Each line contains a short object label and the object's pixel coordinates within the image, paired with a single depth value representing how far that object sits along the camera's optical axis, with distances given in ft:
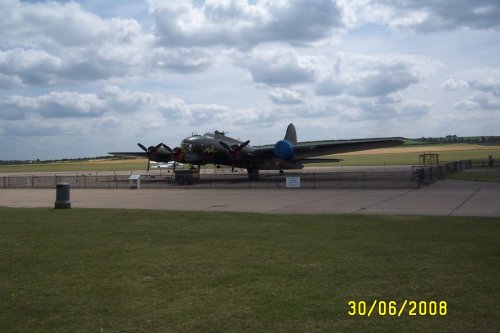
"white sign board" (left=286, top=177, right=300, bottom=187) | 112.57
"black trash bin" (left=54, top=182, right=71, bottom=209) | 71.82
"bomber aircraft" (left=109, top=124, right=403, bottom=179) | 136.87
